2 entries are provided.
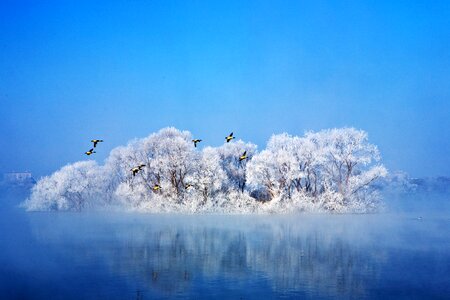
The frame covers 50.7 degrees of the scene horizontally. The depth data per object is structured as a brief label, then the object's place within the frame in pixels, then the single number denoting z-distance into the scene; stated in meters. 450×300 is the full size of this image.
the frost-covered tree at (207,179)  61.78
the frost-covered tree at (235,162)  67.31
